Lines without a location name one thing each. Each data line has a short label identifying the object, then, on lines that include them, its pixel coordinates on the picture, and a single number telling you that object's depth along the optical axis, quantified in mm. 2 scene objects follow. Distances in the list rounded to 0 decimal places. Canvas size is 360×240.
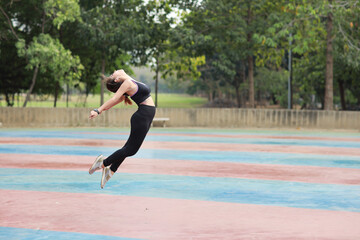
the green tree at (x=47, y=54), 28094
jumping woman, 7543
